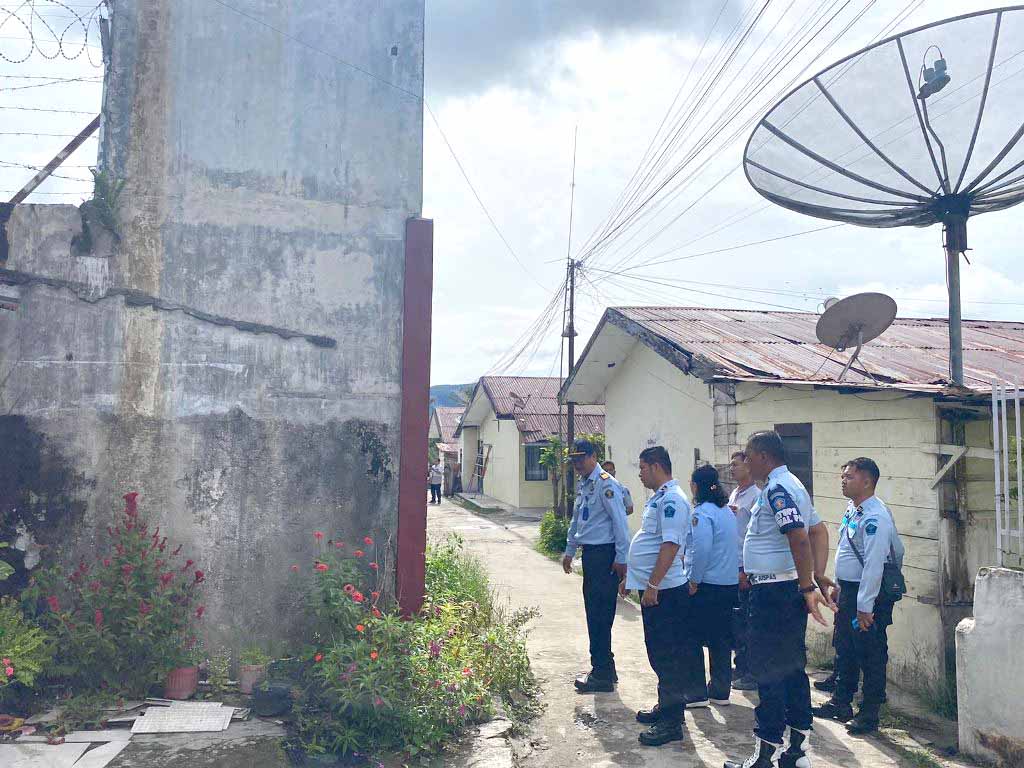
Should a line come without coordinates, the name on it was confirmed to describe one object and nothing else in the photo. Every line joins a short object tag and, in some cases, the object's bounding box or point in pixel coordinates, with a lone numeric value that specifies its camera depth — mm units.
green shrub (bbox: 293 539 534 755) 4273
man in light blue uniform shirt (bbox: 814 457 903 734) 4703
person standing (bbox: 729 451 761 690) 5715
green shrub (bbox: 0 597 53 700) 4207
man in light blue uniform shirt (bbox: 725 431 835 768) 4043
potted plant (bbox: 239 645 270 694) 5008
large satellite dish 5152
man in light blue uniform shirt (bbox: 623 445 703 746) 4719
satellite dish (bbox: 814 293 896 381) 6465
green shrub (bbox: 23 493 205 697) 4582
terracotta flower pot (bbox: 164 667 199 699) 4840
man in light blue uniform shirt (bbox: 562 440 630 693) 5617
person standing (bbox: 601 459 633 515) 6188
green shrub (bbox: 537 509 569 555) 13531
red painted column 5520
